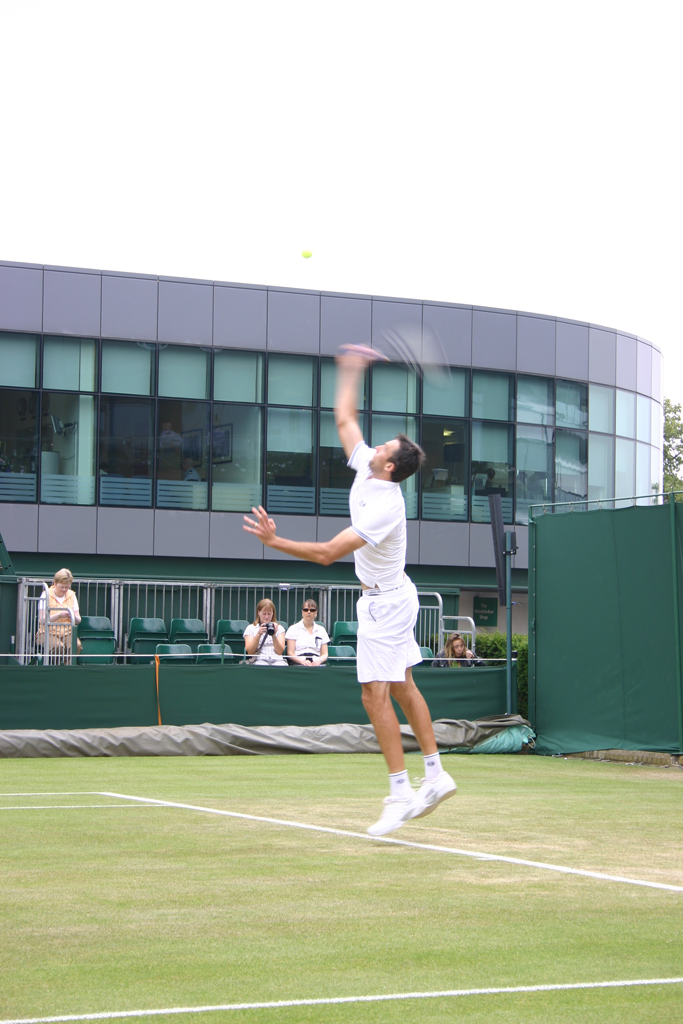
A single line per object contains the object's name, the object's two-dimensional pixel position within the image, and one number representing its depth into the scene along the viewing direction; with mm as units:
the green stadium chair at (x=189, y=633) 20703
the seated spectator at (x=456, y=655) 17266
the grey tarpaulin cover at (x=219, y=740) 14062
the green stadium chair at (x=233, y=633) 21142
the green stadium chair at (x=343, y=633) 20328
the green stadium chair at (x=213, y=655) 17548
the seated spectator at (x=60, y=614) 16359
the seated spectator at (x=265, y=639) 15992
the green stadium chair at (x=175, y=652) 18078
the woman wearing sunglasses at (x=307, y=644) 16328
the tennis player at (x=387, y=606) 6562
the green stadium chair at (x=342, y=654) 18672
